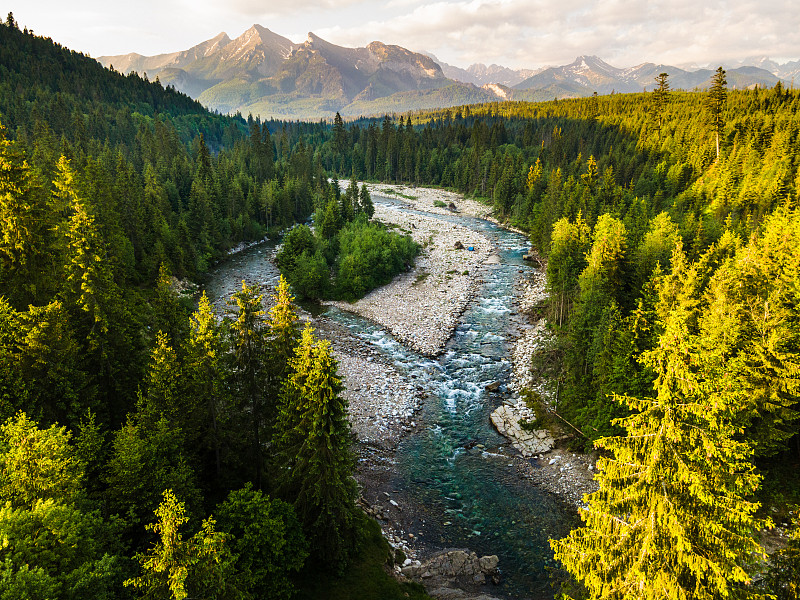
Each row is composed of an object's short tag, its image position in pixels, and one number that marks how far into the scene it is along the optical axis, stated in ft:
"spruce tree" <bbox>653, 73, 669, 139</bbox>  436.76
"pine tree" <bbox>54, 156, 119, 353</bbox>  70.33
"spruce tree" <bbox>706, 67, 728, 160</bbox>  318.45
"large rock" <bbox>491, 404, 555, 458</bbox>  98.78
